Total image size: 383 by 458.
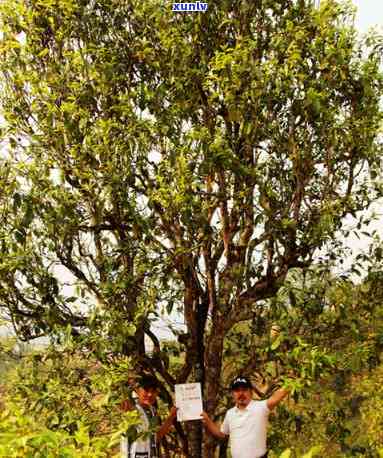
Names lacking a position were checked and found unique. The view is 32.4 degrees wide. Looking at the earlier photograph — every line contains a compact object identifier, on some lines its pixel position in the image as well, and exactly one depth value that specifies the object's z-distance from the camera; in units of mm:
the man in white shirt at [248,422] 5832
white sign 6586
